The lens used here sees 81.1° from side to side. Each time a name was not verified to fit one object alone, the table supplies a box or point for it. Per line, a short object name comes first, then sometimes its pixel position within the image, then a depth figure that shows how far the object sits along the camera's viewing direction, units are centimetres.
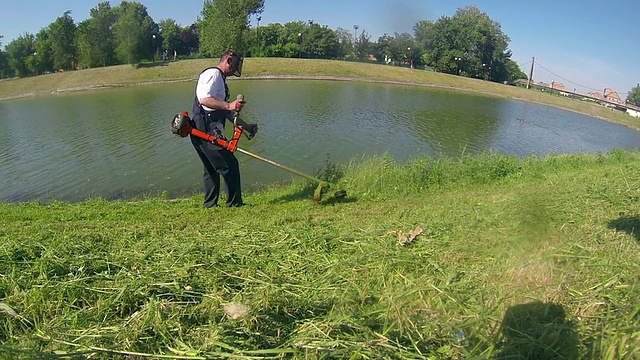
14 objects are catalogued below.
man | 611
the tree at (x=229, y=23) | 4978
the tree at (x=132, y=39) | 5459
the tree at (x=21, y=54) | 6075
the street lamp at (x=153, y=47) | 6404
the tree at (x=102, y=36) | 5772
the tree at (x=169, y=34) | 8169
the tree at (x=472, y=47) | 3825
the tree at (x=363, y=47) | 7288
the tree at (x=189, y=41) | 9070
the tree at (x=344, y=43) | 7550
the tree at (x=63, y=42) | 5919
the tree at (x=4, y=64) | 6316
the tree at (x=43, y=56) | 5937
